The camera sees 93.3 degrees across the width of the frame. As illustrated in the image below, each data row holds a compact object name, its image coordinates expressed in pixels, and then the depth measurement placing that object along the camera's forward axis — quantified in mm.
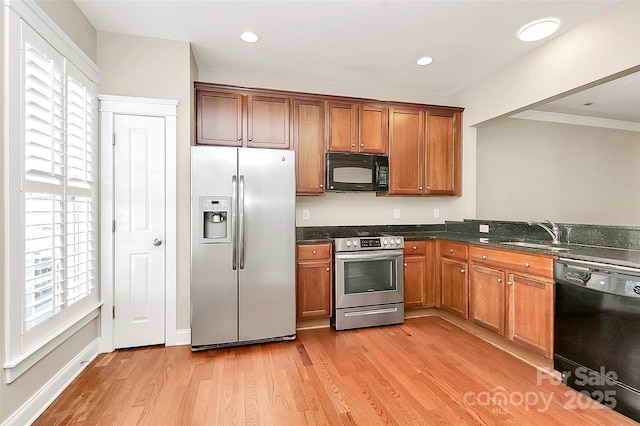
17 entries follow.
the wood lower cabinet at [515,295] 2242
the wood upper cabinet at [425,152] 3639
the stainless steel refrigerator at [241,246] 2613
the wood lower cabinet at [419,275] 3416
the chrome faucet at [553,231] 2734
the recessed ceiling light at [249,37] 2554
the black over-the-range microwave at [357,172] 3406
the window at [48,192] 1616
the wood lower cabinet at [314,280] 3057
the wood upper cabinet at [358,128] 3426
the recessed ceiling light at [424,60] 2992
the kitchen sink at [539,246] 2471
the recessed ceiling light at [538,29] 2369
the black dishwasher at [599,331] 1750
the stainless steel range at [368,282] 3111
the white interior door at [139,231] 2572
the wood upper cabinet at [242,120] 3062
